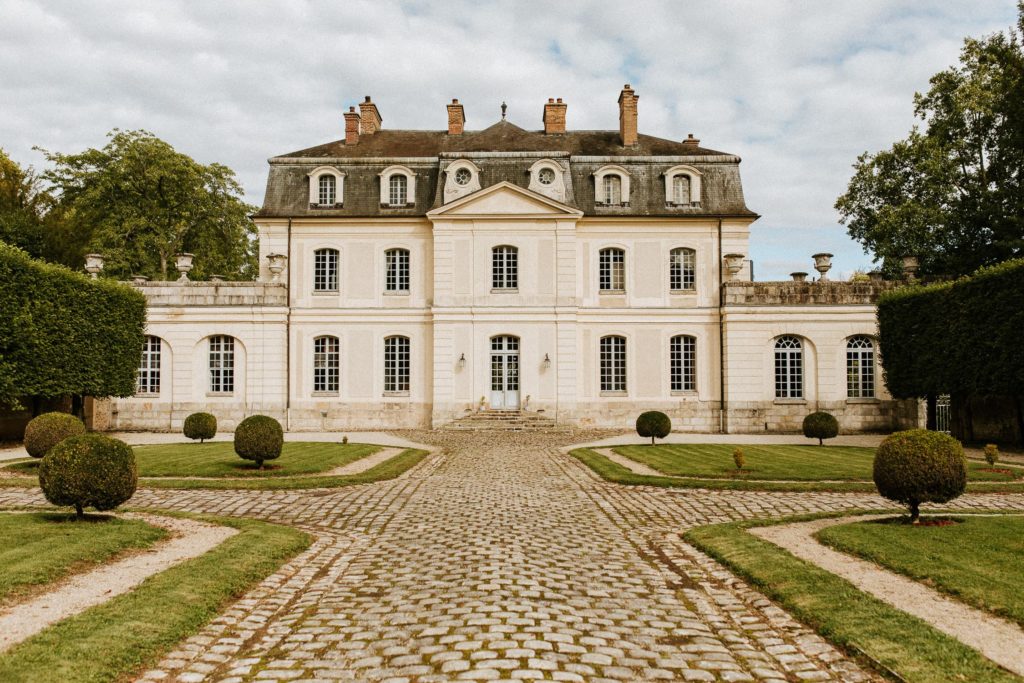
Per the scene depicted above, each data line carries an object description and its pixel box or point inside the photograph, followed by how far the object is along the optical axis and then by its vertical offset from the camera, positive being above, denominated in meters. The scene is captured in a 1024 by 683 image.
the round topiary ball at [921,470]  8.93 -1.11
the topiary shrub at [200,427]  20.95 -1.26
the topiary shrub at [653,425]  21.12 -1.31
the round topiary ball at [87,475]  8.96 -1.10
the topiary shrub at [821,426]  21.59 -1.40
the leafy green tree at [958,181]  29.44 +8.18
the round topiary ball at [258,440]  15.02 -1.17
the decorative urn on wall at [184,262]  27.70 +4.30
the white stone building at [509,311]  27.98 +2.52
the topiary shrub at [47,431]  14.98 -0.98
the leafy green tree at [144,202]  35.75 +8.67
